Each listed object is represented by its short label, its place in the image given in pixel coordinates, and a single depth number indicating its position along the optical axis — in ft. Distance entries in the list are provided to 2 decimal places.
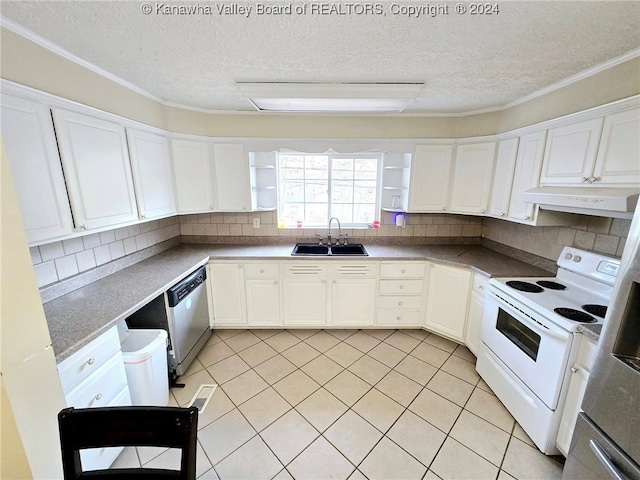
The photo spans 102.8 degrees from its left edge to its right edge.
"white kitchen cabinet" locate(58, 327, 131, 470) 4.07
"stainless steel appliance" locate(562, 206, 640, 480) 3.24
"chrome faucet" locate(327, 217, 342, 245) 10.24
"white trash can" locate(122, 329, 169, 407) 5.41
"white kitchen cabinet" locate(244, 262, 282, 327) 8.82
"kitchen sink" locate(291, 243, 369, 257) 9.59
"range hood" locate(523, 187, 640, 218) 4.57
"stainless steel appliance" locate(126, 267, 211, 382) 6.53
